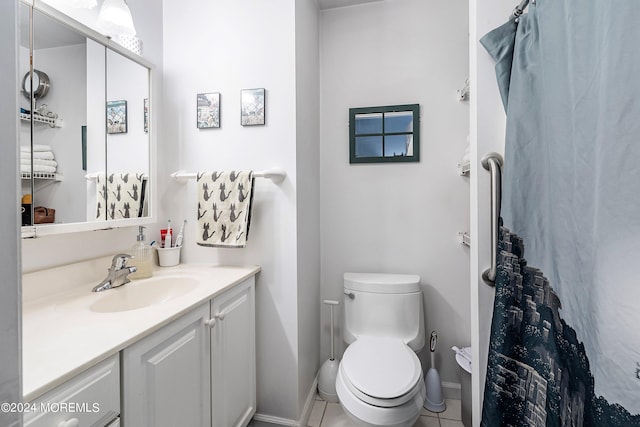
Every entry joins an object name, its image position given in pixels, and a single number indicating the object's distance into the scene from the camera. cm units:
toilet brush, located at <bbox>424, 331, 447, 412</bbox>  167
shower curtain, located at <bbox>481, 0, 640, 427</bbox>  45
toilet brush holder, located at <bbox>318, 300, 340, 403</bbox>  175
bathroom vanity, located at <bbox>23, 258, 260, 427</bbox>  63
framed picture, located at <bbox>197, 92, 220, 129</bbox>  156
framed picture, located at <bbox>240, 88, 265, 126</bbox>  150
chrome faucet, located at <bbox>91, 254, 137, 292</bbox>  113
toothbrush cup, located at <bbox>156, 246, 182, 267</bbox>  153
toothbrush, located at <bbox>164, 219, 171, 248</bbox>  155
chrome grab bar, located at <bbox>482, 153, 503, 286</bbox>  81
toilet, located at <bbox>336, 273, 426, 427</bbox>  118
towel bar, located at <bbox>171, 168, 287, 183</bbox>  144
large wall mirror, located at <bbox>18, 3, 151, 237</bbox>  99
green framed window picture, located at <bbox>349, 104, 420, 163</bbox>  183
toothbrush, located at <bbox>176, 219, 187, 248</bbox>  159
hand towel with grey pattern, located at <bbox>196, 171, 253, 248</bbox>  145
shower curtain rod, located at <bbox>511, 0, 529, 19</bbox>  76
